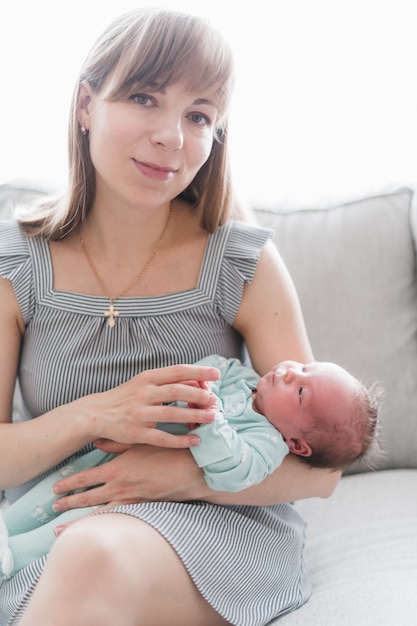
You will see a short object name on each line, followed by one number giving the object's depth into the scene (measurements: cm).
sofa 191
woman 132
